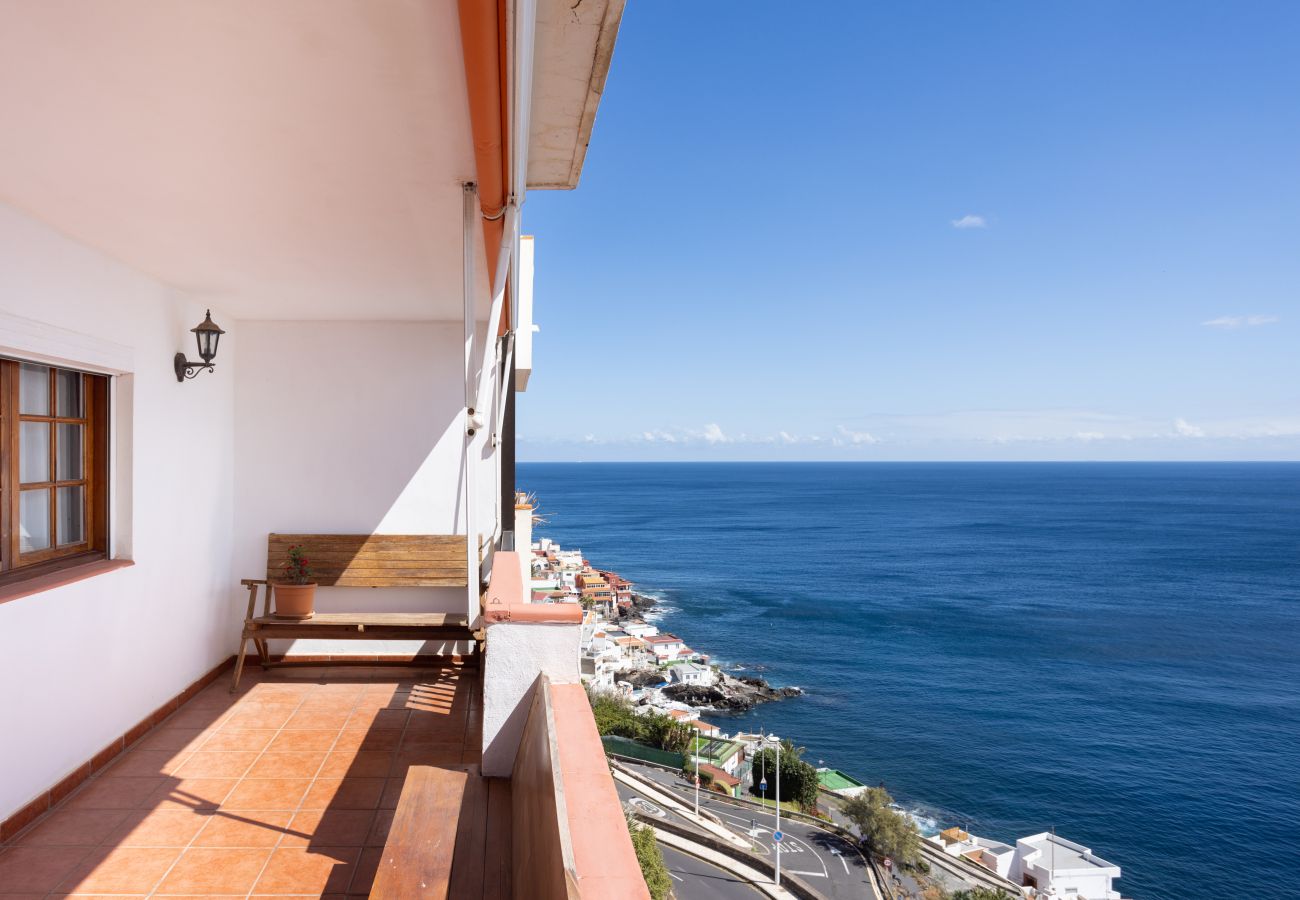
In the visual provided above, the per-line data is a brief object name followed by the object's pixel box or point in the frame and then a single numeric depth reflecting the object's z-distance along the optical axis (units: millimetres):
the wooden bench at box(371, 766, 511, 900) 1778
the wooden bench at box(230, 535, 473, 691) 4602
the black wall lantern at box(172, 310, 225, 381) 3814
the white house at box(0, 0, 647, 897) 1450
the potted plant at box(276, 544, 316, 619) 4289
